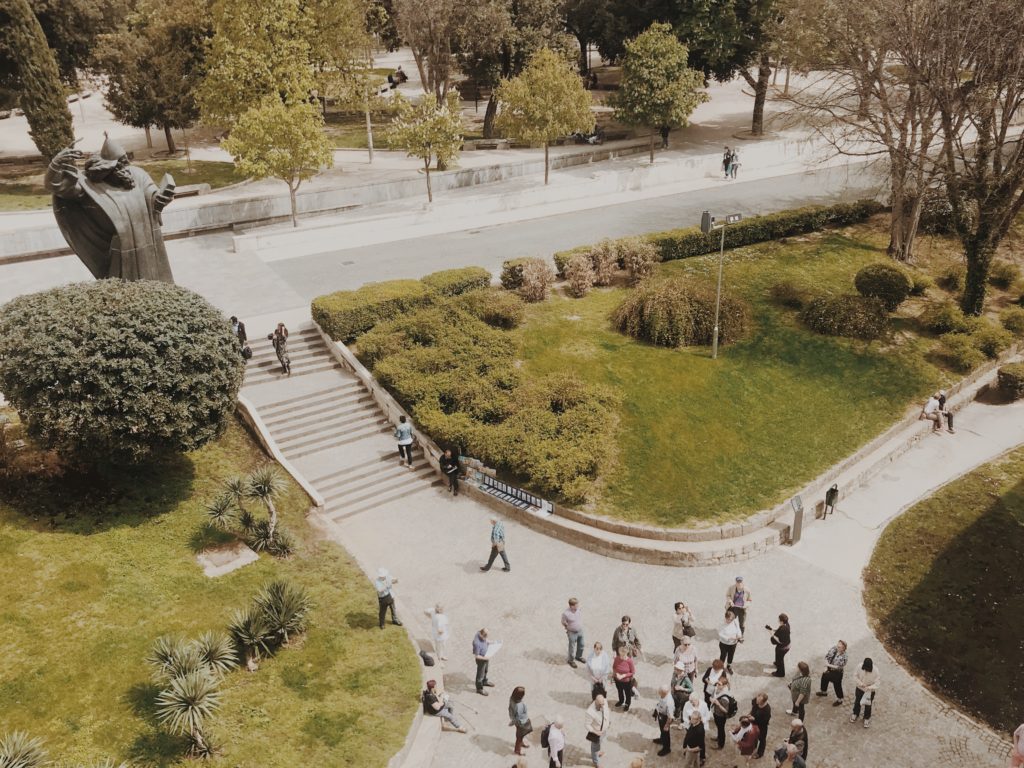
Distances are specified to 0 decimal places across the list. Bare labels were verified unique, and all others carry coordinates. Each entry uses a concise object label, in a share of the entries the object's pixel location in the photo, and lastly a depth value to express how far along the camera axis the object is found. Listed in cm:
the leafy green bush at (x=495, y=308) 2467
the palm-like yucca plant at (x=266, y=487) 1686
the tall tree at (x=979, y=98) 2442
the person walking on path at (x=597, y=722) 1237
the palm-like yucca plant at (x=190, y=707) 1173
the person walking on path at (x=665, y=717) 1268
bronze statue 1839
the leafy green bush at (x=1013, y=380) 2447
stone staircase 2006
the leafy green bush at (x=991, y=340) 2589
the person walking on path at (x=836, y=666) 1356
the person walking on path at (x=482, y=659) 1382
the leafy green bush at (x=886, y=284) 2655
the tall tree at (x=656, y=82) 4078
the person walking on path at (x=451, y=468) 1995
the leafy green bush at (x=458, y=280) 2627
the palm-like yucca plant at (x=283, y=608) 1421
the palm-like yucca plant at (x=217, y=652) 1319
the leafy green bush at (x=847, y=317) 2544
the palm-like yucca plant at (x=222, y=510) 1670
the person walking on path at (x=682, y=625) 1434
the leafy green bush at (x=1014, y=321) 2709
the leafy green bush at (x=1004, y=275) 2989
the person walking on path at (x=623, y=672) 1355
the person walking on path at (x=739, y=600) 1512
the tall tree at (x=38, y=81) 3491
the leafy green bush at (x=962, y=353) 2481
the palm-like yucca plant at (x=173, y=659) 1234
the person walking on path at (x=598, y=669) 1323
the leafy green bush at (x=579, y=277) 2721
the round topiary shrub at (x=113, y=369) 1577
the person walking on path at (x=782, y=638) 1420
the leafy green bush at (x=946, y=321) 2633
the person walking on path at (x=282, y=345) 2316
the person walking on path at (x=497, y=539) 1714
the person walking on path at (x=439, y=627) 1438
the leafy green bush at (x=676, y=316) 2430
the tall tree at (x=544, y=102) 3597
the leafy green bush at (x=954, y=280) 2953
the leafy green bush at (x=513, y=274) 2700
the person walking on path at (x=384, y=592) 1488
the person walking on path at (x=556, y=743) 1206
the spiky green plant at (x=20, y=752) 1048
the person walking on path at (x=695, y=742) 1223
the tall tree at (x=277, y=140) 3000
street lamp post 2142
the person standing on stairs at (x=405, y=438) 2050
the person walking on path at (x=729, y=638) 1441
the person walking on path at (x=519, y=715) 1238
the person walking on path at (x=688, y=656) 1339
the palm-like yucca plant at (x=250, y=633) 1380
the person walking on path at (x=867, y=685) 1313
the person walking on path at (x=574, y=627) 1459
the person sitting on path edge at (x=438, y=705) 1312
